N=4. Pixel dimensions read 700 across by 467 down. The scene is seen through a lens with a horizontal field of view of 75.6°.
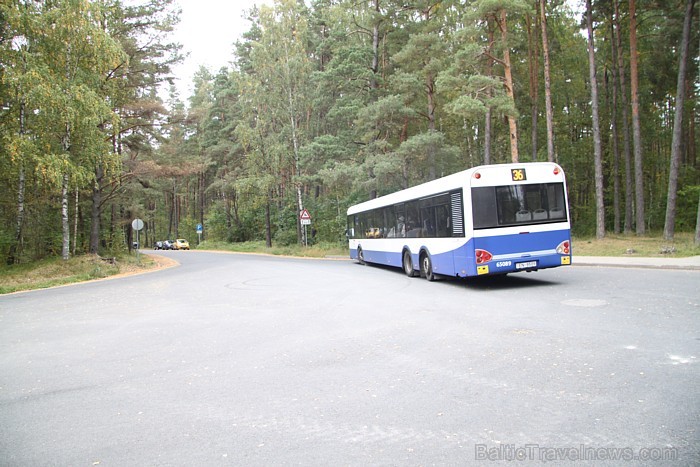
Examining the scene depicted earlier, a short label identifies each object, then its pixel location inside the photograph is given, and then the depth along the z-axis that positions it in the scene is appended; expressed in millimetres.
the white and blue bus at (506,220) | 11516
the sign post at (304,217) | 33438
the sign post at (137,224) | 30572
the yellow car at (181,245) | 60656
